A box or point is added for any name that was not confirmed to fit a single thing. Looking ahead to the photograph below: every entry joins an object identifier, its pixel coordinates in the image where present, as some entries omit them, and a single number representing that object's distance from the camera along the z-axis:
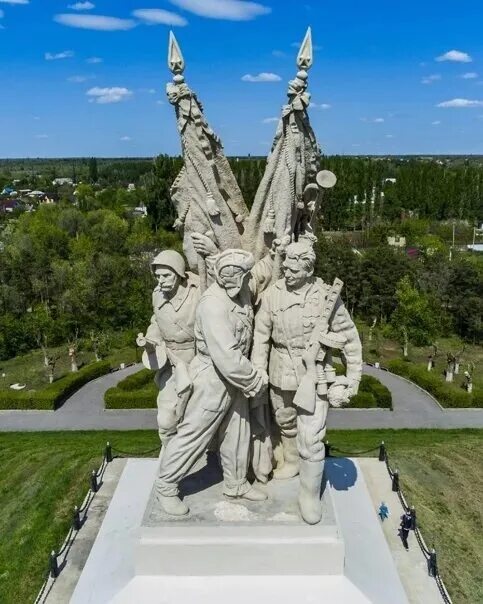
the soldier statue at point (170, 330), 7.50
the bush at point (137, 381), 21.19
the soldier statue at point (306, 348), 7.03
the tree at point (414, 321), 25.73
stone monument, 6.97
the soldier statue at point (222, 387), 6.84
